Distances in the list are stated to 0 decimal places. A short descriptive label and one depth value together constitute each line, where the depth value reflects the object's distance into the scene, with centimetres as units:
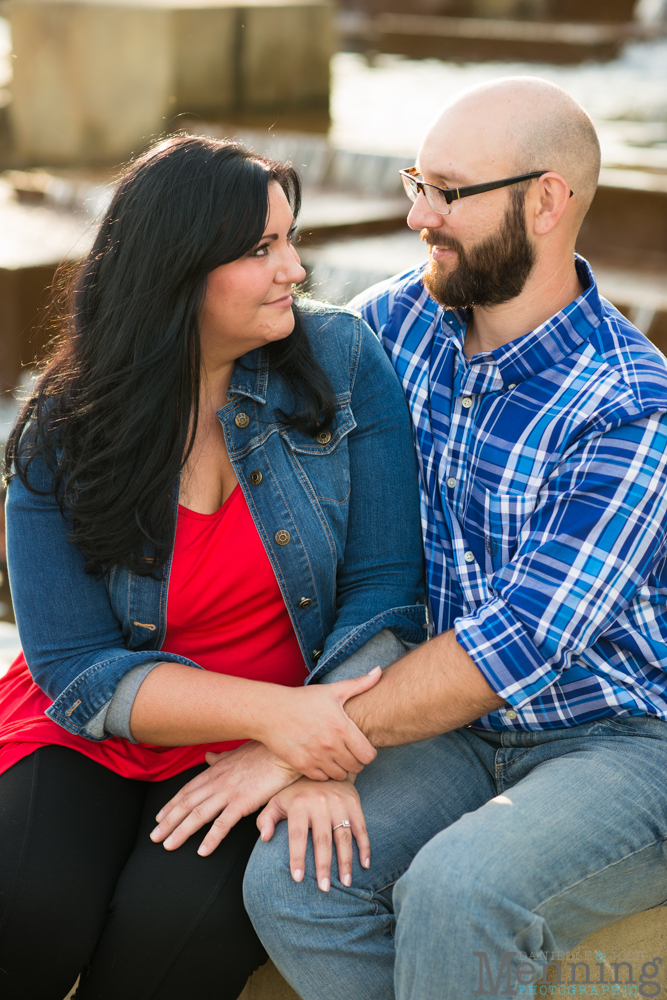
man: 198
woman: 215
